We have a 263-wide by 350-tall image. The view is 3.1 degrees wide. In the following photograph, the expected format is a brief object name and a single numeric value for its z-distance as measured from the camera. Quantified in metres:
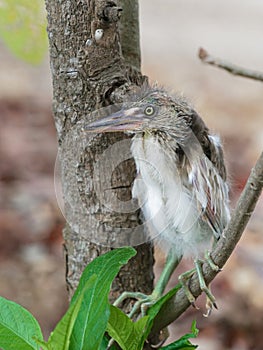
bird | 4.66
